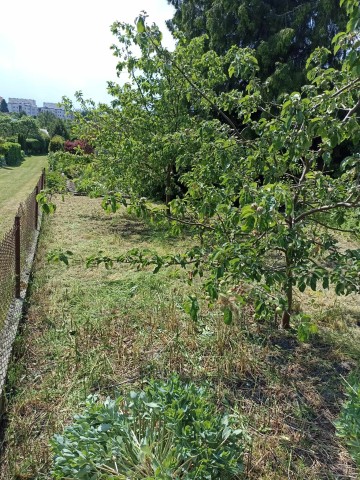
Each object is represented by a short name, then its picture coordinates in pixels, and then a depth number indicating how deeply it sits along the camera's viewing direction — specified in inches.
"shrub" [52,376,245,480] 65.4
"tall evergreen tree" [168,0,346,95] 386.9
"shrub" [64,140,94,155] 376.8
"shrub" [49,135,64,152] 1264.8
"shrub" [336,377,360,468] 72.2
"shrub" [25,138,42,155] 1420.0
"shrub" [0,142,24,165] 966.1
